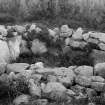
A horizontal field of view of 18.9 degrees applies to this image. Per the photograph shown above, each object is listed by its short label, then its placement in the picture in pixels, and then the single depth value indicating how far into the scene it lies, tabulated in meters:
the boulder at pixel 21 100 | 8.86
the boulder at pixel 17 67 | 10.34
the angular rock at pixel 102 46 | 12.24
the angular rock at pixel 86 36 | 12.54
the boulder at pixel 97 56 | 11.88
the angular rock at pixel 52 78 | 9.73
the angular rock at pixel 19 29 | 12.59
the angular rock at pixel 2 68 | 10.37
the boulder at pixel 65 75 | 9.68
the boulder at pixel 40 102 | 8.76
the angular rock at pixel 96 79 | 9.64
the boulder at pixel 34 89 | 9.18
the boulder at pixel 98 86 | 9.33
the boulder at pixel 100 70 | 10.24
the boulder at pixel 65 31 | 12.81
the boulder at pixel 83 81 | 9.55
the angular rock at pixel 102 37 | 12.36
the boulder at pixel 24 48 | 12.31
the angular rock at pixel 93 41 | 12.39
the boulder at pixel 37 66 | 10.52
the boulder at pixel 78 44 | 12.42
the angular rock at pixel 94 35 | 12.45
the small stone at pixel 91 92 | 9.22
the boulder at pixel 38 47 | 12.41
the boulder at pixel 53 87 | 9.24
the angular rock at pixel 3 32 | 12.19
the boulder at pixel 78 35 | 12.65
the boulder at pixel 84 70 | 10.24
